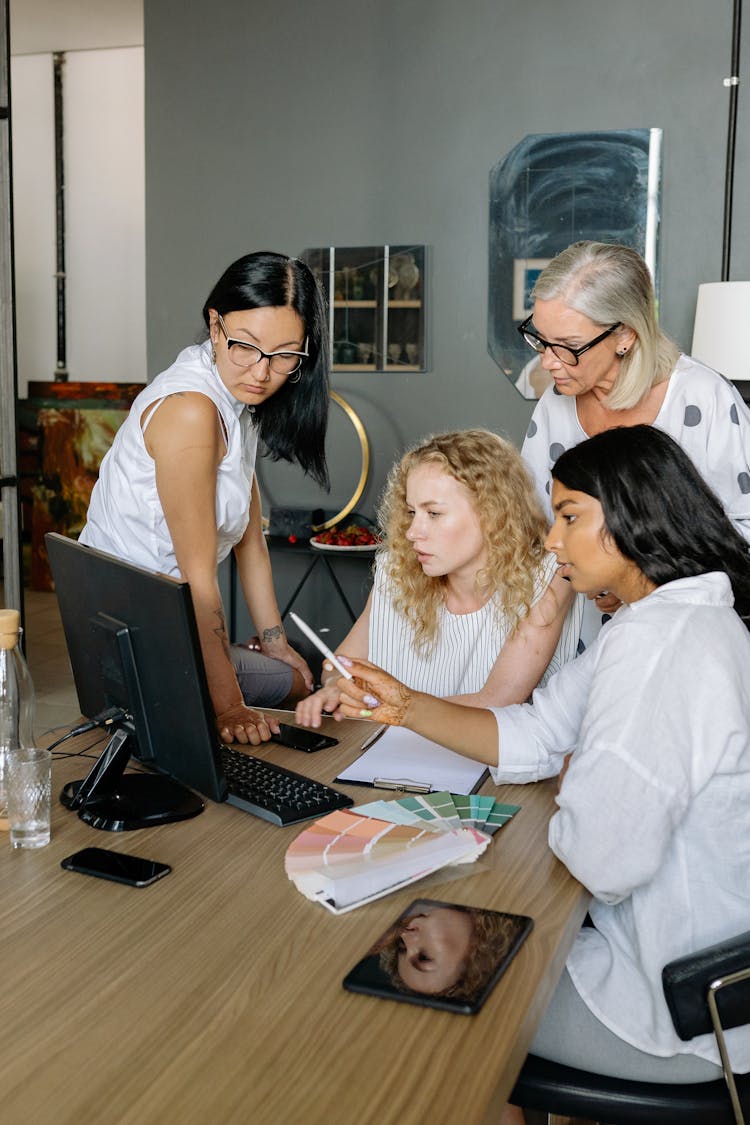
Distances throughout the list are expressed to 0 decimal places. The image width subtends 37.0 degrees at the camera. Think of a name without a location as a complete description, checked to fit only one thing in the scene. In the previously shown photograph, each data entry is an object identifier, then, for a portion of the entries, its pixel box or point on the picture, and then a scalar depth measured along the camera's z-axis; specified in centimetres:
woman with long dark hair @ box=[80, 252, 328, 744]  204
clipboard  166
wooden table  92
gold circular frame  471
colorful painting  691
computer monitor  140
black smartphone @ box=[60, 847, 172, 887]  133
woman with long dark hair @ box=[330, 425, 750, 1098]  130
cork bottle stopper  150
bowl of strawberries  450
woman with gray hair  227
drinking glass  141
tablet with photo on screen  107
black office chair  124
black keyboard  152
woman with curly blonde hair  214
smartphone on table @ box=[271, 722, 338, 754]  185
